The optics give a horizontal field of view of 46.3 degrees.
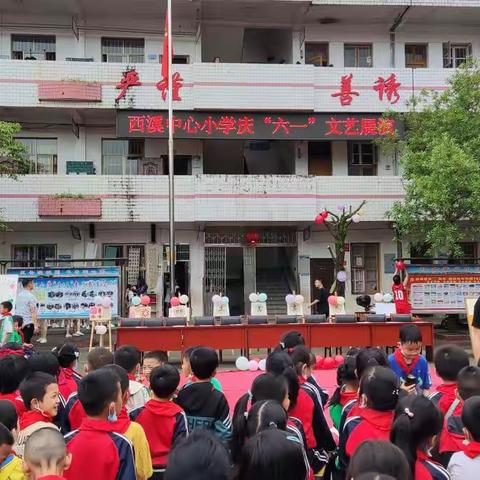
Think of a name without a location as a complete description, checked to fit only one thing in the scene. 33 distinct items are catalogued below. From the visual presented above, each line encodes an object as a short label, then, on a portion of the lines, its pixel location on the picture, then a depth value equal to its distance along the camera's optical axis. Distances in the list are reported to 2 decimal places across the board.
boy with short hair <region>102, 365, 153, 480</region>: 2.94
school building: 16.05
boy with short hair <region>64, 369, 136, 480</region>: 2.65
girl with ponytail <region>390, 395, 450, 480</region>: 2.49
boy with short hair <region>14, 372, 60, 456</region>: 3.42
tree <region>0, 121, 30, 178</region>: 12.73
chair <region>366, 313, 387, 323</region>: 11.04
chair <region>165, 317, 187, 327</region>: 10.79
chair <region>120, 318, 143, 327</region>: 10.77
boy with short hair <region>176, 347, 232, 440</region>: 3.51
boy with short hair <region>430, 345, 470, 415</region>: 3.46
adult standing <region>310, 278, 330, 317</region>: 12.81
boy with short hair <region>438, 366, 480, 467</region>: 3.03
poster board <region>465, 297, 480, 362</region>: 4.40
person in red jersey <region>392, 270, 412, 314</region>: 12.28
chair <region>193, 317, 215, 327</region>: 10.79
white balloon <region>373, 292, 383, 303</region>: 12.28
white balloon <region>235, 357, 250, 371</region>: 9.65
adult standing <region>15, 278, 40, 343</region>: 10.41
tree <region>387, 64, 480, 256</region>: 12.63
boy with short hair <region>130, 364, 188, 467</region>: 3.30
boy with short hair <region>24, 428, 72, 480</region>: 2.22
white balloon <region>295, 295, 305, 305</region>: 12.15
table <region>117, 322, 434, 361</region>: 10.54
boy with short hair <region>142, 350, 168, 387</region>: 4.68
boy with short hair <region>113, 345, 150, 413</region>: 3.95
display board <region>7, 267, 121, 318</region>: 12.84
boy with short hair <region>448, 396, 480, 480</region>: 2.52
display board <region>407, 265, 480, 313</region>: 13.24
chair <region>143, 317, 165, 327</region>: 10.72
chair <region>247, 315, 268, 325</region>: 10.97
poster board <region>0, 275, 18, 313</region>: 11.46
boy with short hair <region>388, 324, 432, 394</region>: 4.66
